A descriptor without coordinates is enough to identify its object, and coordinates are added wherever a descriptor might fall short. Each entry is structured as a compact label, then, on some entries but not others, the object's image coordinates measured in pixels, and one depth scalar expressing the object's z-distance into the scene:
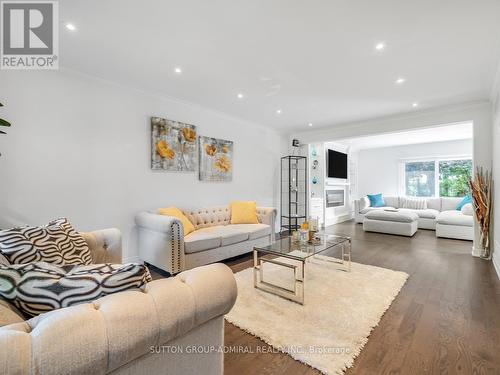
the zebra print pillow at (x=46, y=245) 1.38
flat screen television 6.74
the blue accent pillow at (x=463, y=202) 5.73
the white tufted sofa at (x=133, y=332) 0.61
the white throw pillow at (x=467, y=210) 5.16
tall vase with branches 3.60
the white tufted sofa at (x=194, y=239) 2.87
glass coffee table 2.35
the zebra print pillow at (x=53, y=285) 0.81
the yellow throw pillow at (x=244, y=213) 4.18
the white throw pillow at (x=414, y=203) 6.47
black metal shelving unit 5.93
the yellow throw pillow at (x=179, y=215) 3.28
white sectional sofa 4.85
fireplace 6.81
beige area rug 1.62
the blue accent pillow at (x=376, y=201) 6.85
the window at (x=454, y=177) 6.65
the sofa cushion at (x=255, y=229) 3.71
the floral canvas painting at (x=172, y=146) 3.52
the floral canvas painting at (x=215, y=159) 4.17
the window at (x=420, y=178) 7.22
